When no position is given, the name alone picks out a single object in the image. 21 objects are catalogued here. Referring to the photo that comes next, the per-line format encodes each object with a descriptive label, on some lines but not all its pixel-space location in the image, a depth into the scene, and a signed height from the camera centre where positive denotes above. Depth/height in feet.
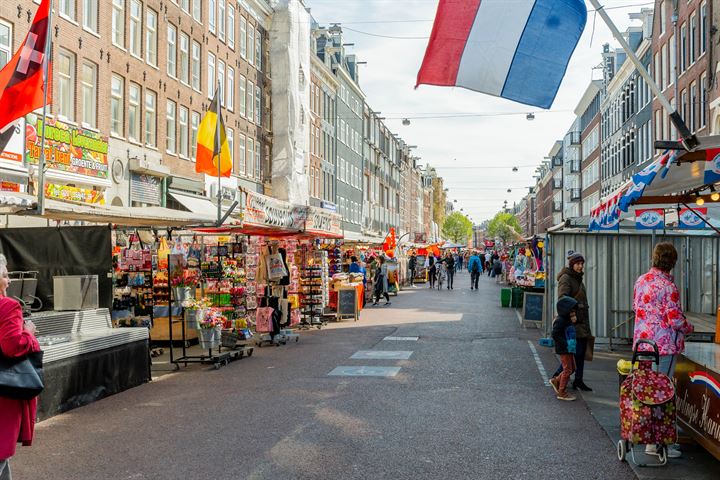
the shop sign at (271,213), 51.49 +3.05
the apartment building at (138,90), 73.51 +19.16
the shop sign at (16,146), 62.64 +8.89
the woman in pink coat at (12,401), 15.97 -3.09
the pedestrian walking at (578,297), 34.17 -1.83
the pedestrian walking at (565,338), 32.65 -3.47
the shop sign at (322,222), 64.85 +2.97
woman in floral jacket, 23.75 -1.75
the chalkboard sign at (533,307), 64.54 -4.24
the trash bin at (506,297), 91.45 -4.82
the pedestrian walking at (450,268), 140.29 -2.21
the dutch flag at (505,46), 26.94 +7.39
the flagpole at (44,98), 31.81 +6.98
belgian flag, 51.93 +7.52
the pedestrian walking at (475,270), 137.28 -2.47
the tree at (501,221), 606.55 +27.57
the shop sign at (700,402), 21.22 -4.23
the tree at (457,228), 614.26 +22.71
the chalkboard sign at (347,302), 75.61 -4.57
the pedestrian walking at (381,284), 100.95 -3.75
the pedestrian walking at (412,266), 173.37 -2.35
